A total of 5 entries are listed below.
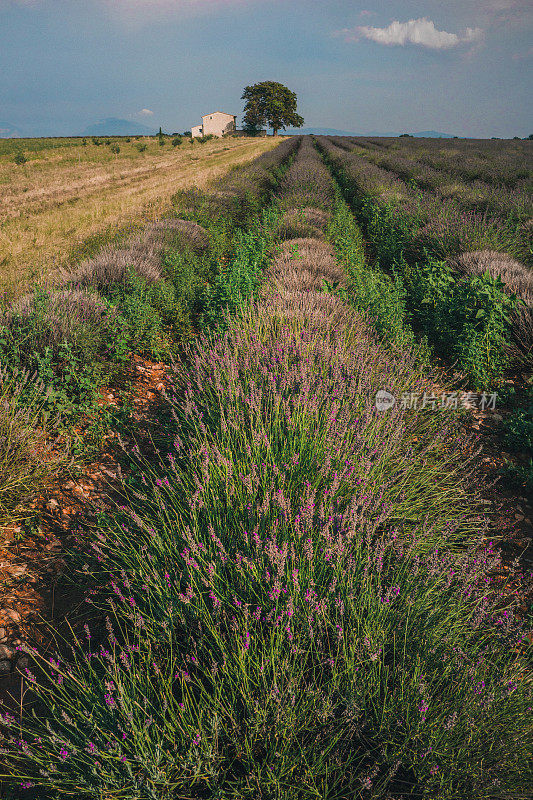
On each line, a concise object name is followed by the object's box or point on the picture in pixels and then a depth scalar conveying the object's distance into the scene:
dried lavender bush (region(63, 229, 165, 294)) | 5.66
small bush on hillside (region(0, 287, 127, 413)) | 3.60
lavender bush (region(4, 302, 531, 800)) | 1.23
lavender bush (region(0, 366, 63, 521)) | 2.72
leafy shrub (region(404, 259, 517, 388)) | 4.39
